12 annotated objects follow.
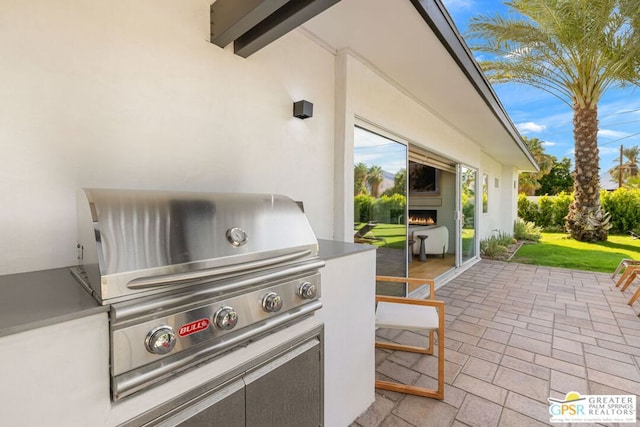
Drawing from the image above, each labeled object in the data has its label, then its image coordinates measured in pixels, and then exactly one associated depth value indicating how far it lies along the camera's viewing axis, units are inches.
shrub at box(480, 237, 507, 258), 333.1
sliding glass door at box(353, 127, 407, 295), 130.6
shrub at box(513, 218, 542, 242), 489.7
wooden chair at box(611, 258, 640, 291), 204.7
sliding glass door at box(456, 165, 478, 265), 269.6
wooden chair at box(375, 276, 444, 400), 92.0
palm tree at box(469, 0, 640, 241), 235.1
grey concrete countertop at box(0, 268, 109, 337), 32.6
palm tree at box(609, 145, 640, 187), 1142.3
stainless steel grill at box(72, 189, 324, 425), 38.9
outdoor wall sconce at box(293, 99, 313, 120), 97.7
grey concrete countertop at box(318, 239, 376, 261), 73.3
